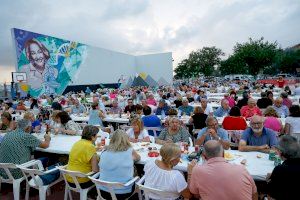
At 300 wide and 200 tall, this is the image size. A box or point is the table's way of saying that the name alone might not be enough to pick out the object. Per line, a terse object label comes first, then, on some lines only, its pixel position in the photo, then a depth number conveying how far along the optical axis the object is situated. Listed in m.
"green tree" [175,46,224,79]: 64.06
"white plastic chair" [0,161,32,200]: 4.40
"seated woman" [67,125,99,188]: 3.96
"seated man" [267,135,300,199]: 2.66
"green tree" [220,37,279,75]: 33.09
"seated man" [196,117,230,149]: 4.61
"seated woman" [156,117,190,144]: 5.05
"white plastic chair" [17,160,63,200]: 4.00
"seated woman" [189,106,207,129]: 6.68
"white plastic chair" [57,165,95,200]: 3.73
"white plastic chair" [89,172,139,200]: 3.31
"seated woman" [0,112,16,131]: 6.39
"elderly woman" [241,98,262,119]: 7.22
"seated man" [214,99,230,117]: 8.02
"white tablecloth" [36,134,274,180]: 3.42
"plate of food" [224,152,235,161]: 3.89
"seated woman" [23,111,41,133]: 6.68
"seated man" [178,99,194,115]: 8.66
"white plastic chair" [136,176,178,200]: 3.04
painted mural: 19.50
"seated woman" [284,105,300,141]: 5.55
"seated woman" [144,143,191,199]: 3.03
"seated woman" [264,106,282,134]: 5.62
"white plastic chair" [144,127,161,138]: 6.64
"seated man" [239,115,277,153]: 4.33
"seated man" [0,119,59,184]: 4.59
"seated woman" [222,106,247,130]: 5.94
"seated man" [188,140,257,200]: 2.62
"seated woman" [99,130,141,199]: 3.56
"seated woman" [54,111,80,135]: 6.21
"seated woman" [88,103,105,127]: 8.13
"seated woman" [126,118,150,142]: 5.31
